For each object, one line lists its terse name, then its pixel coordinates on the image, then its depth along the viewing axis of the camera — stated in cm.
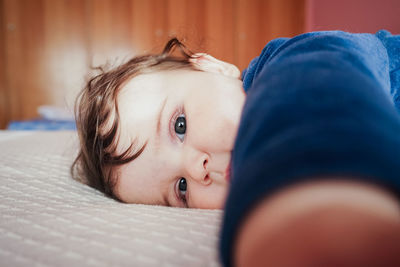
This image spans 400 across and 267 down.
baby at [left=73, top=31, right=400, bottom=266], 17
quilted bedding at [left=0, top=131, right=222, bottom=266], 28
